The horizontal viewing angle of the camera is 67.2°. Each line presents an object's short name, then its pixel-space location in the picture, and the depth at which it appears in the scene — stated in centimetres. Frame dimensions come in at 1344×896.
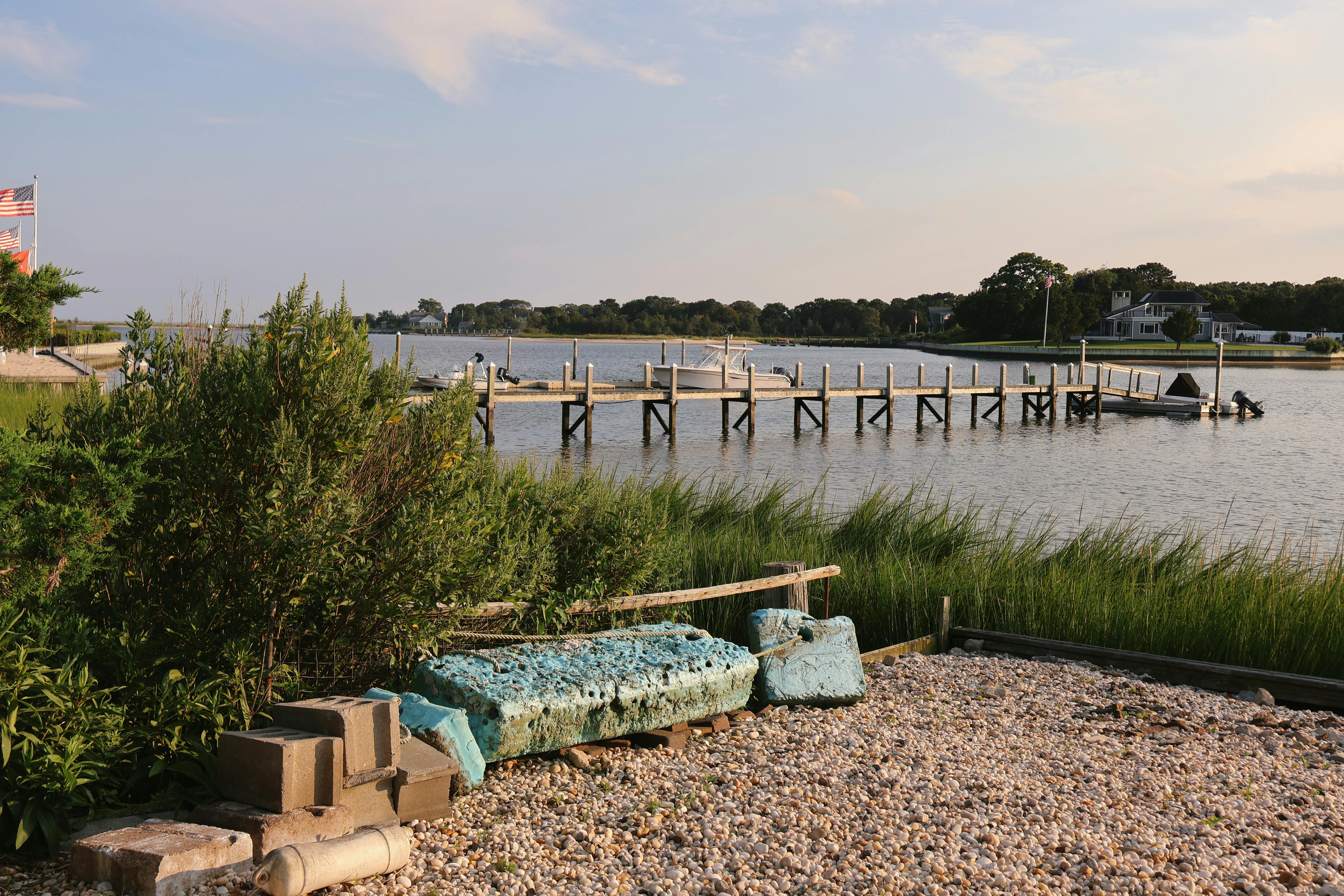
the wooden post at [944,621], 759
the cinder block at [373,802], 381
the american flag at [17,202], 2642
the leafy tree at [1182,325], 10094
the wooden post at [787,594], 694
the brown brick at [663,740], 509
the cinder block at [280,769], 362
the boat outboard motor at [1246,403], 4194
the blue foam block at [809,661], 596
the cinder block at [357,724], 379
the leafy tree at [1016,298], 11581
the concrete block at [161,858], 327
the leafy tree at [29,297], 1689
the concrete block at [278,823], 356
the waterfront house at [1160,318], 11525
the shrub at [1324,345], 9300
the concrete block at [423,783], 396
